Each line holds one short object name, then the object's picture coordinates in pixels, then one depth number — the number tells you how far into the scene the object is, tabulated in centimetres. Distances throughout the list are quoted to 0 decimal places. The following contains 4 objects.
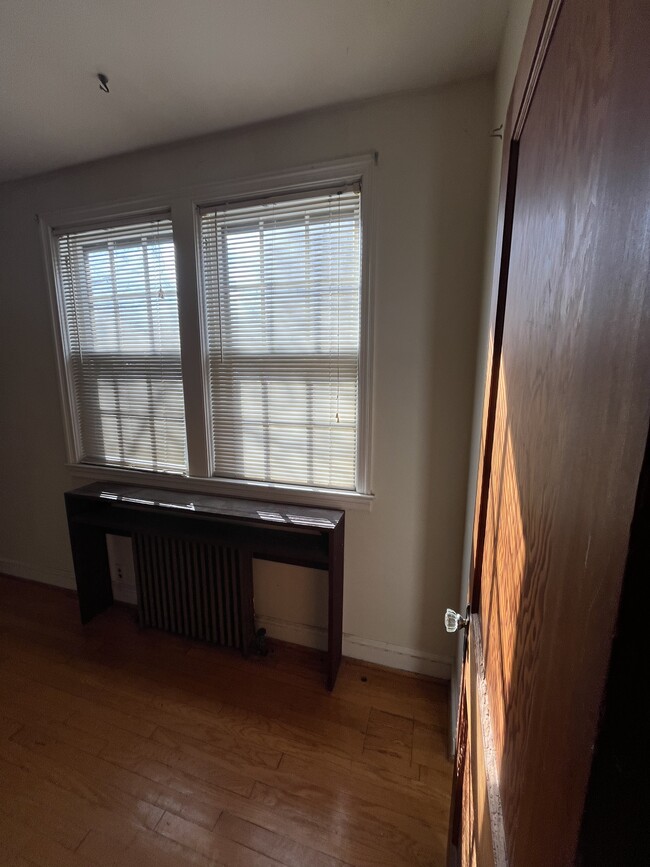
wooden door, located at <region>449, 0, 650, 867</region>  23
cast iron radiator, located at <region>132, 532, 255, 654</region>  187
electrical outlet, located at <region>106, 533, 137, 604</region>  233
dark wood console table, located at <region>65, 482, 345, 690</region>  170
